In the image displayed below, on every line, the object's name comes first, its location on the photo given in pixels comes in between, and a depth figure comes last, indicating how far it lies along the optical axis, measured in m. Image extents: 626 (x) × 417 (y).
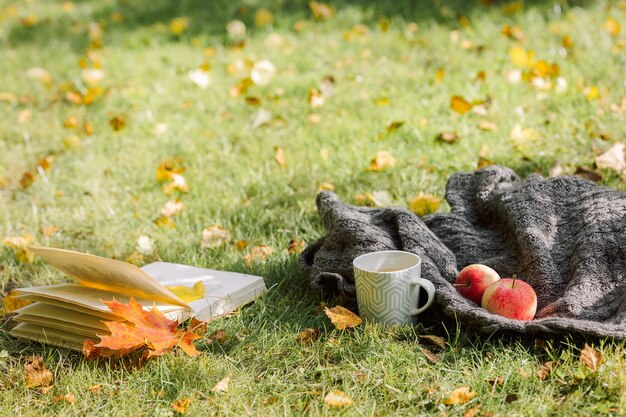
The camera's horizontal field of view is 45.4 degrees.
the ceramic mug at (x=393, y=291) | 1.85
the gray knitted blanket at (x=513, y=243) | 1.79
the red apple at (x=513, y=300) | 1.79
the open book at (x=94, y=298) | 1.91
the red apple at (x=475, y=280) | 1.93
